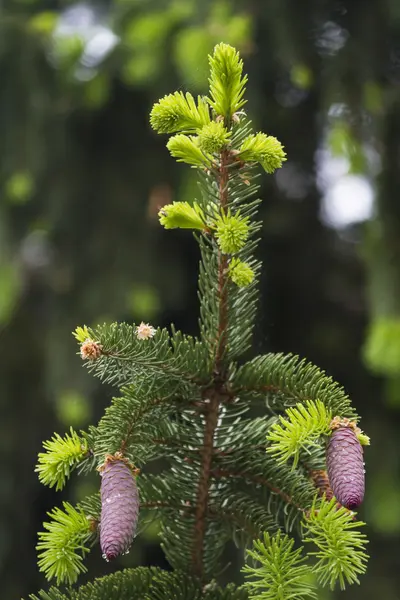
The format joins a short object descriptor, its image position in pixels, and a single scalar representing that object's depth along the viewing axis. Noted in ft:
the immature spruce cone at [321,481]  4.89
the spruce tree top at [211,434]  4.67
